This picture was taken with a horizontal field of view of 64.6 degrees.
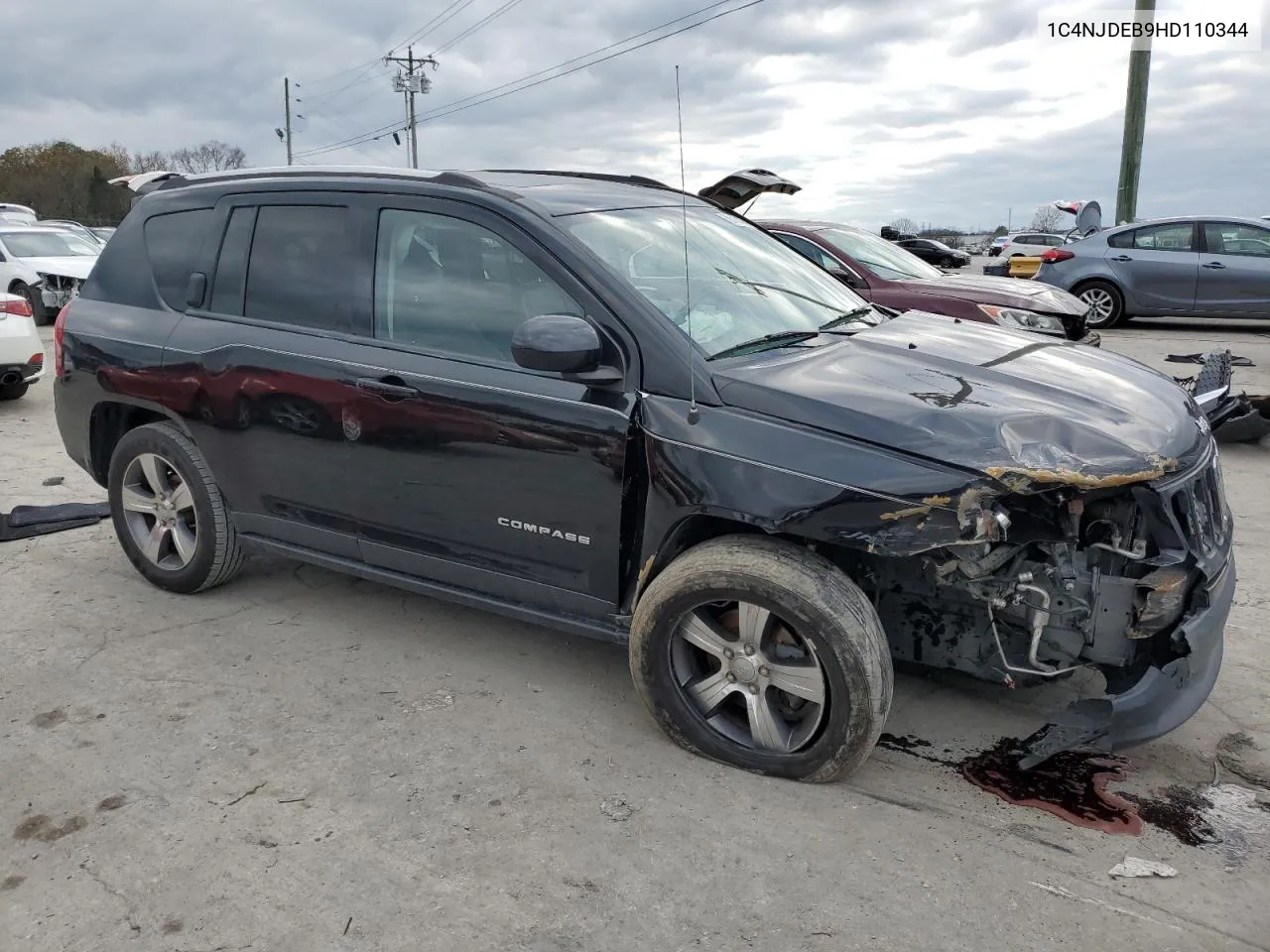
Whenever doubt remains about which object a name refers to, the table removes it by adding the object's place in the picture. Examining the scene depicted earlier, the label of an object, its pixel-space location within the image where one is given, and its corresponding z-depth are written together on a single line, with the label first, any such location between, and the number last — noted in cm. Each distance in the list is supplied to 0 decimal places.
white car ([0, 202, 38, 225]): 2339
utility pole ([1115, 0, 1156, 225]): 1559
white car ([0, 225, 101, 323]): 1435
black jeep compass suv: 283
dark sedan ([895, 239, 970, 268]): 2830
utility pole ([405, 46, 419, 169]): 5112
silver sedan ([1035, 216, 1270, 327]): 1248
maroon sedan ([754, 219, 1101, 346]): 742
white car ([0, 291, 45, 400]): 862
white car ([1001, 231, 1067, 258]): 2707
